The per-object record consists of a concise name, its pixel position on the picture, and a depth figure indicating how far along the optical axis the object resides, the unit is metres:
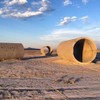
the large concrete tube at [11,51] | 9.05
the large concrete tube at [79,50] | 7.99
